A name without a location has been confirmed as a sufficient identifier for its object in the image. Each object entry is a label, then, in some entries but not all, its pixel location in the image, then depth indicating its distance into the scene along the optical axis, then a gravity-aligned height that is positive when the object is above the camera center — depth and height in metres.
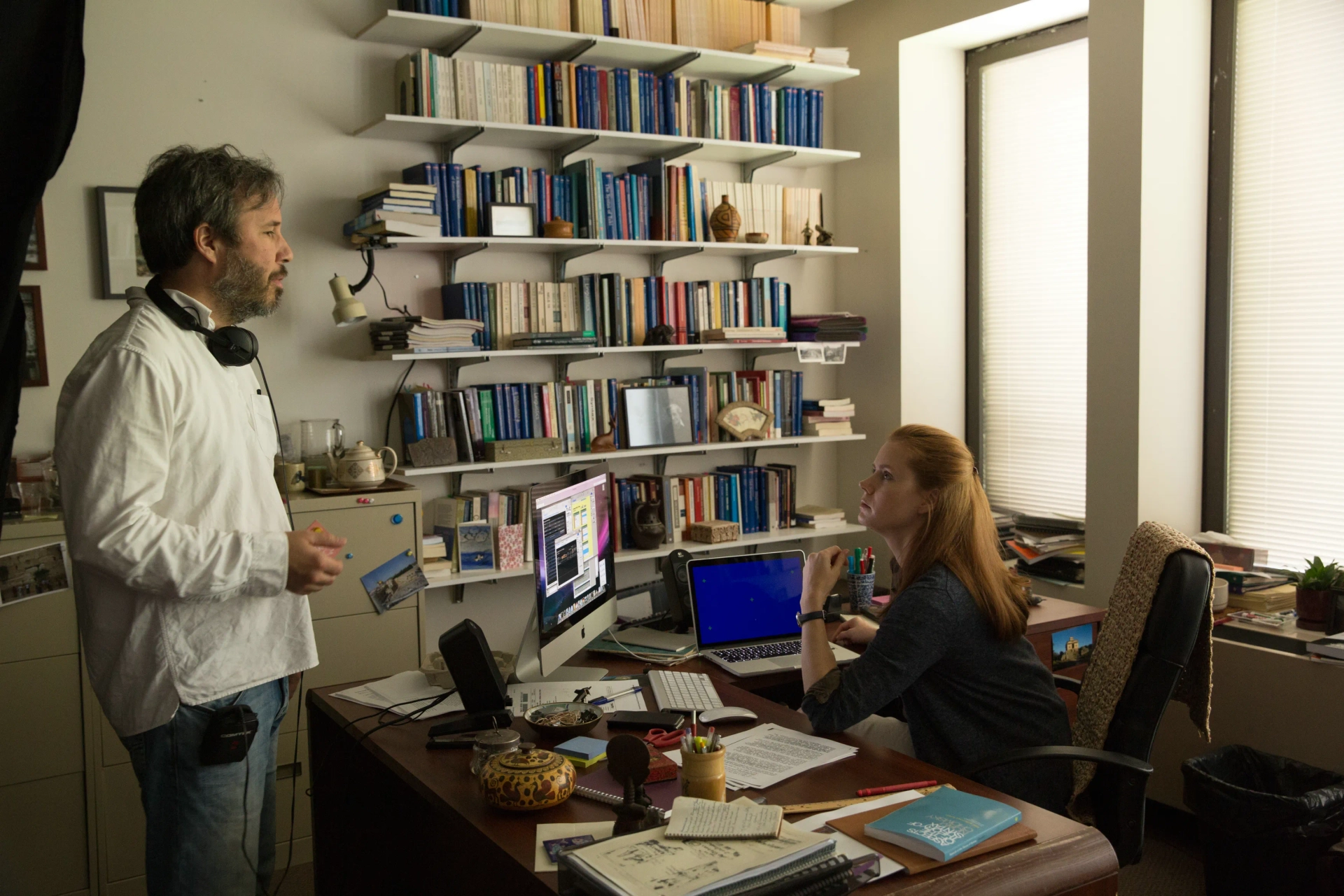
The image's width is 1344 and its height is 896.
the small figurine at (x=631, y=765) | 1.61 -0.64
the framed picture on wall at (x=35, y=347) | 3.14 +0.08
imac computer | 2.20 -0.49
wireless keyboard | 2.22 -0.75
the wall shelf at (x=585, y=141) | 3.50 +0.80
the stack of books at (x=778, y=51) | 4.09 +1.20
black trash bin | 2.70 -1.29
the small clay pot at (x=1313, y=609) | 3.13 -0.82
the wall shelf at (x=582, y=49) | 3.48 +1.12
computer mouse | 2.10 -0.73
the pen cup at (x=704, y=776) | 1.61 -0.65
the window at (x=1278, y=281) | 3.41 +0.20
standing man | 1.63 -0.27
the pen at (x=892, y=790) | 1.73 -0.73
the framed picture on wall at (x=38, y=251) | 3.11 +0.37
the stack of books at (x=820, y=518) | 4.41 -0.71
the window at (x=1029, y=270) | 4.11 +0.32
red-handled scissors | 1.99 -0.74
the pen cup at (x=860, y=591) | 3.31 -0.77
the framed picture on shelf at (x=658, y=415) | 4.02 -0.23
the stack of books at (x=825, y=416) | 4.45 -0.28
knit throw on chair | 2.21 -0.68
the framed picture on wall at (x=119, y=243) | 3.21 +0.40
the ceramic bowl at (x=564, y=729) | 2.02 -0.71
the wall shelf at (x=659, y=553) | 3.49 -0.75
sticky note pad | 1.88 -0.71
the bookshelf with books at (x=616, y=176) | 3.57 +0.70
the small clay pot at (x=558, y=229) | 3.72 +0.46
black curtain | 0.67 +0.17
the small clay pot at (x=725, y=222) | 4.13 +0.52
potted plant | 3.13 -0.77
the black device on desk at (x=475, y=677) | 2.05 -0.63
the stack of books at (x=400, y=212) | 3.34 +0.49
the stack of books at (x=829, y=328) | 4.37 +0.10
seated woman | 2.05 -0.62
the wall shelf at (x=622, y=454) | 3.53 -0.37
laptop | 2.75 -0.70
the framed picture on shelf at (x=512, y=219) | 3.63 +0.50
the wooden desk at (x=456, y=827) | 1.50 -0.76
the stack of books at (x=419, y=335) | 3.43 +0.09
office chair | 2.16 -0.72
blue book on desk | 1.48 -0.70
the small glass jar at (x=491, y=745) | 1.83 -0.68
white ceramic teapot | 3.26 -0.33
